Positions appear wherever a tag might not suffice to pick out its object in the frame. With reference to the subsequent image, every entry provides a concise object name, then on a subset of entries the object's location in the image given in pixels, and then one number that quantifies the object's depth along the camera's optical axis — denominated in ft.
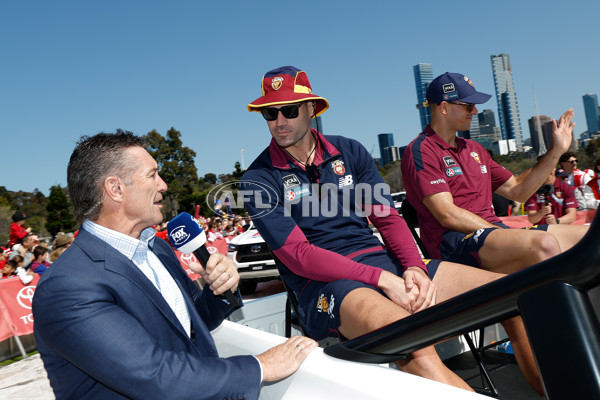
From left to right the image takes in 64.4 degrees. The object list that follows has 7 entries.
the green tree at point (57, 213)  180.86
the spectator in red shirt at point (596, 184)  25.84
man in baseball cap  8.76
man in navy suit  4.59
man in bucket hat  7.09
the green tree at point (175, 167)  160.45
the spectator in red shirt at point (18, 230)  29.96
